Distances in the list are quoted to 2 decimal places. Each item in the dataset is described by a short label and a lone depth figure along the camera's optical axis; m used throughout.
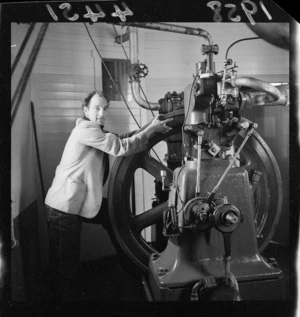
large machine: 1.35
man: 1.61
